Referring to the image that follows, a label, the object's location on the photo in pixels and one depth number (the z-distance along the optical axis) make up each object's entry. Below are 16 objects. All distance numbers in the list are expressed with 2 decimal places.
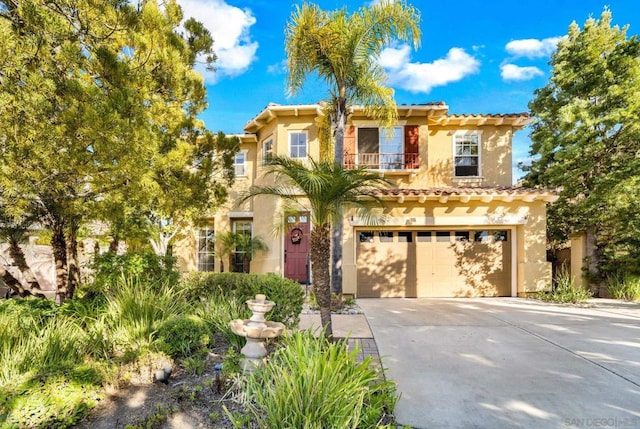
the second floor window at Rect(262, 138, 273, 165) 13.98
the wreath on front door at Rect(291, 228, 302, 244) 13.31
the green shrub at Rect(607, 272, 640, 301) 10.43
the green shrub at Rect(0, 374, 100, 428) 2.83
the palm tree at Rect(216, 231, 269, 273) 13.55
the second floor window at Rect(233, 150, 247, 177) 15.30
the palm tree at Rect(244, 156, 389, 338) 5.00
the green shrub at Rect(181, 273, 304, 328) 5.70
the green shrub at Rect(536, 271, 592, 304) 9.70
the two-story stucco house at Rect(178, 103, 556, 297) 11.36
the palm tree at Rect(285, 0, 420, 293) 8.66
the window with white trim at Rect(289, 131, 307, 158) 13.22
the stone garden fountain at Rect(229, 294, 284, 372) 3.88
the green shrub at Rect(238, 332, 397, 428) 2.84
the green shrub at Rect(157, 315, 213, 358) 4.45
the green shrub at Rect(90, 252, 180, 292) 6.55
